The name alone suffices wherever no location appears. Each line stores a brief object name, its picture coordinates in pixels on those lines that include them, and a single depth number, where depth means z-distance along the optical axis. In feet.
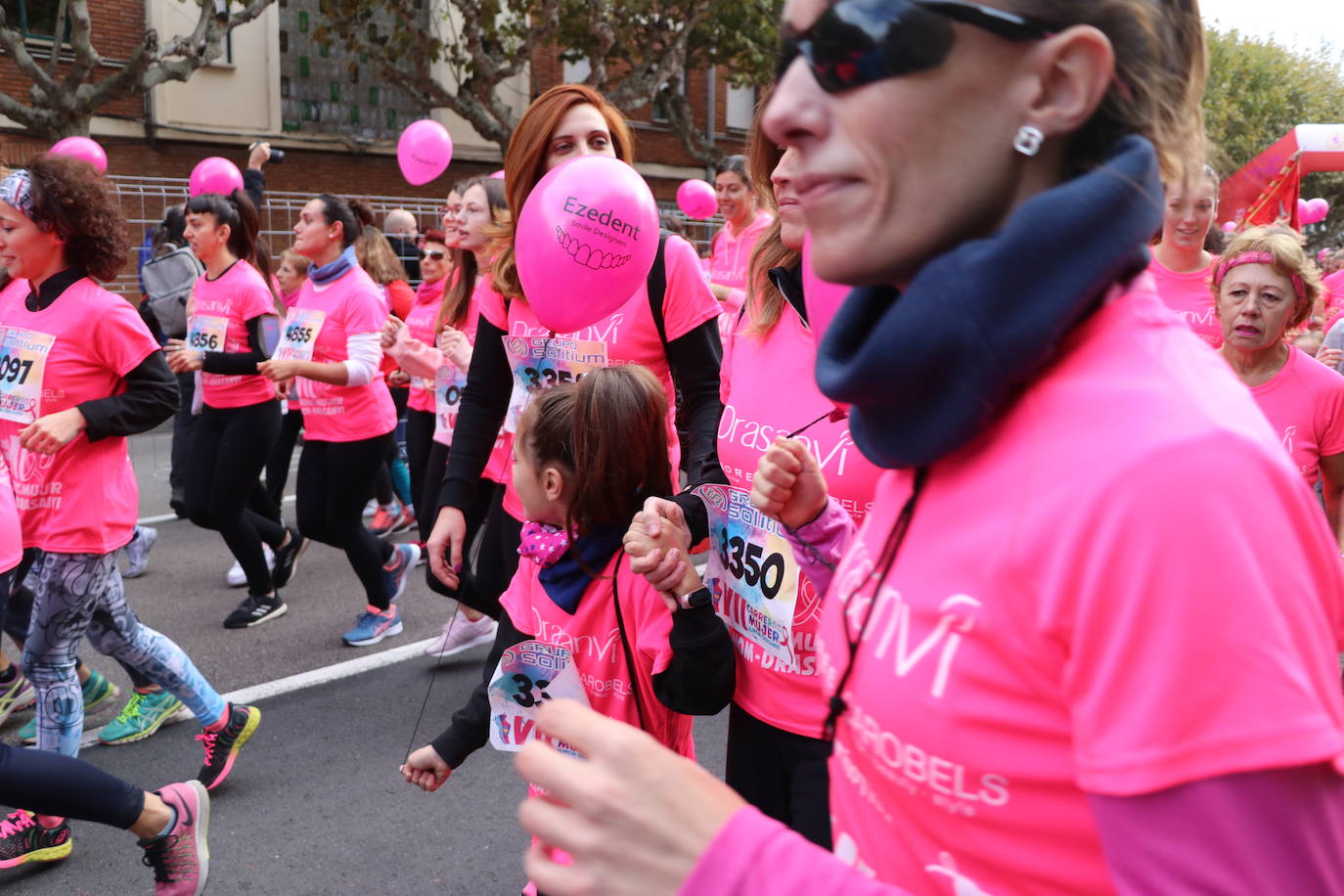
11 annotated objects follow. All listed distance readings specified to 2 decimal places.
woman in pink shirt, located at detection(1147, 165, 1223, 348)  14.57
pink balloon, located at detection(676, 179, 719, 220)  41.70
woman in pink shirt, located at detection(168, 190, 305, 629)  17.90
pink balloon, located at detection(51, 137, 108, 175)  29.78
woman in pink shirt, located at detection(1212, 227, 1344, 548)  11.76
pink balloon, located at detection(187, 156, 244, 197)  29.53
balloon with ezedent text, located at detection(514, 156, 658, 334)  8.92
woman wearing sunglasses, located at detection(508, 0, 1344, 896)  2.10
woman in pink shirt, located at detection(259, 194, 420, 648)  17.54
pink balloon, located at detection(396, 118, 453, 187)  31.58
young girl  7.55
